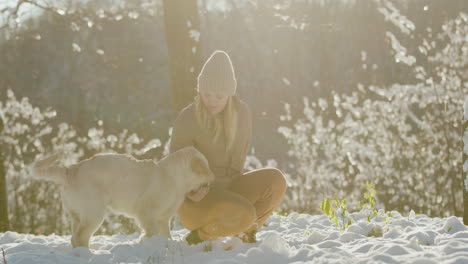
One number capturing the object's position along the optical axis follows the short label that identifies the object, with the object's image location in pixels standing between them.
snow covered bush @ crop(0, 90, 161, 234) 9.46
